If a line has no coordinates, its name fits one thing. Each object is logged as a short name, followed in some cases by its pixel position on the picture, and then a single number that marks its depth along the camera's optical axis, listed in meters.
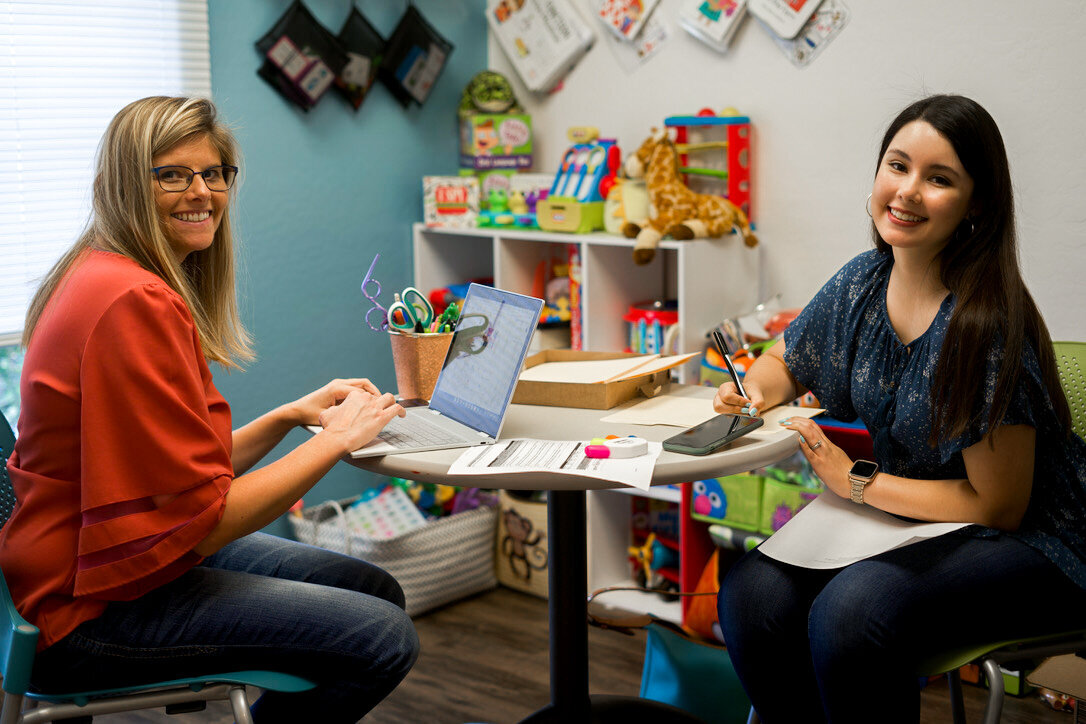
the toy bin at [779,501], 2.41
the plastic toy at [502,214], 3.00
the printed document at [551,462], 1.38
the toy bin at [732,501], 2.50
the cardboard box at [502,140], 3.19
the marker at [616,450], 1.47
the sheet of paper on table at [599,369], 1.83
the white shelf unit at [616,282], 2.62
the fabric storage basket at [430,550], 2.75
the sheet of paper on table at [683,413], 1.68
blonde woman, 1.29
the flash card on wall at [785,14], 2.57
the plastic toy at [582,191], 2.83
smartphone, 1.49
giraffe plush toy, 2.60
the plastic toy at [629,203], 2.75
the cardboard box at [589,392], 1.79
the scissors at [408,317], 1.80
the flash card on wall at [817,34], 2.55
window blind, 2.39
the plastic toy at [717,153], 2.70
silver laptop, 1.57
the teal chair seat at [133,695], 1.30
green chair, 1.40
